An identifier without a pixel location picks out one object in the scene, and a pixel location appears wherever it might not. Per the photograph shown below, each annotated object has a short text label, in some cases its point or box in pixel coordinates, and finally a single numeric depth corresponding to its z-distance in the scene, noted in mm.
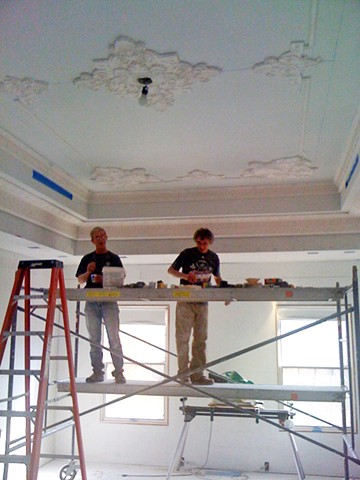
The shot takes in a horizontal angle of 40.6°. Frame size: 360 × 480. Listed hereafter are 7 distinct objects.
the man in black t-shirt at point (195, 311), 3967
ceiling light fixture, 3123
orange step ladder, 3020
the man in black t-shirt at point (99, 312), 4074
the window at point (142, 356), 6852
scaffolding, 3504
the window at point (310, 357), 6520
